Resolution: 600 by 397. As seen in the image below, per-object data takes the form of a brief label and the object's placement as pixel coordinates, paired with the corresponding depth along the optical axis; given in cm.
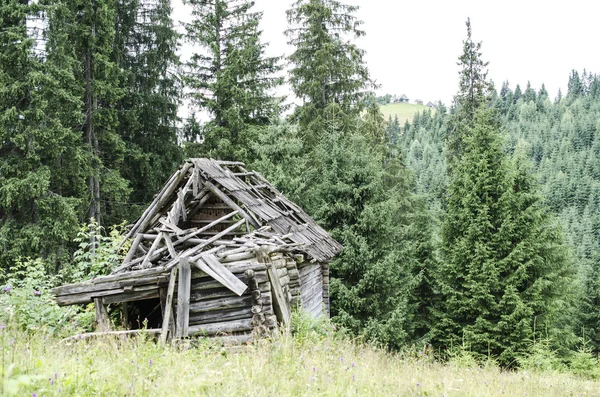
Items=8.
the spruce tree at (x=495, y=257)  1599
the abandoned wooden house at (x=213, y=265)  877
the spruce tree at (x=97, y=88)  1869
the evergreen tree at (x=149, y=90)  2320
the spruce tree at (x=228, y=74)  2234
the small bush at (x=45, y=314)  820
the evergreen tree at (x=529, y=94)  18338
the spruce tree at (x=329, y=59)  2339
